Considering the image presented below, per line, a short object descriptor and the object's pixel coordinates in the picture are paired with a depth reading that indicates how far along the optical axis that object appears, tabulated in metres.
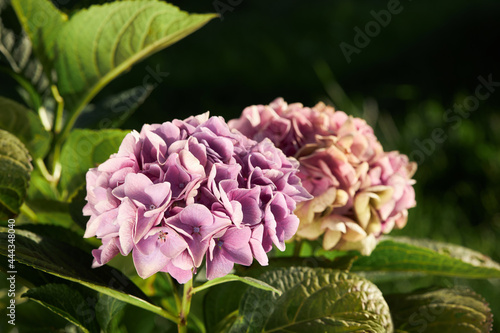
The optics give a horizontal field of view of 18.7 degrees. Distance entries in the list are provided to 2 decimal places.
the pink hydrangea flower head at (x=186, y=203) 0.86
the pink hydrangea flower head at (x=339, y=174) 1.00
